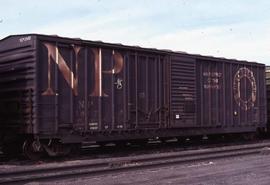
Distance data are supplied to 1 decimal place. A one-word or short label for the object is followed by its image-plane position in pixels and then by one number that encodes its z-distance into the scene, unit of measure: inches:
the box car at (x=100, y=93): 535.5
